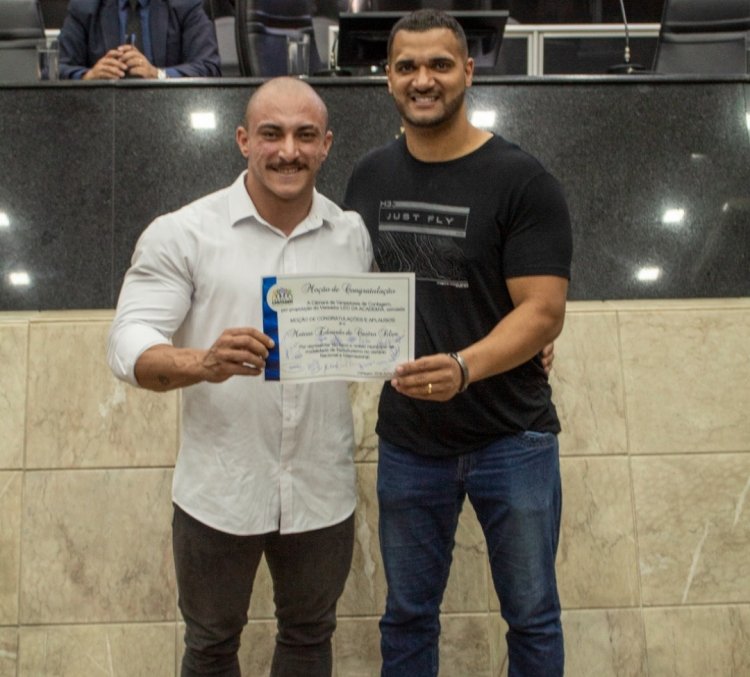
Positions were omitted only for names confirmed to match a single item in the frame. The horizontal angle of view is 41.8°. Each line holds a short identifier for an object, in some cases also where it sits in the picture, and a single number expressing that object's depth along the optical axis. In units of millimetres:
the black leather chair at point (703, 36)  4031
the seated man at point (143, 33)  3533
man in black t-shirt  1967
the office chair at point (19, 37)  3604
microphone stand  3330
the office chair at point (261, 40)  3971
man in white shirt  1930
